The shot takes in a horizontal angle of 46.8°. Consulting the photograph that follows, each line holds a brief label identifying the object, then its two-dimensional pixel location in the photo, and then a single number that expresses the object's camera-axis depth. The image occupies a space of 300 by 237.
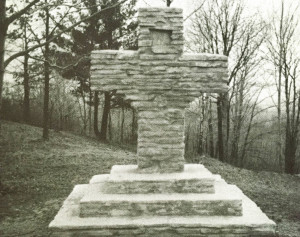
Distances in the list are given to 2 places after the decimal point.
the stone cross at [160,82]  5.59
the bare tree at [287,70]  19.19
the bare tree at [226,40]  19.73
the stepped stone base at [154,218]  4.88
